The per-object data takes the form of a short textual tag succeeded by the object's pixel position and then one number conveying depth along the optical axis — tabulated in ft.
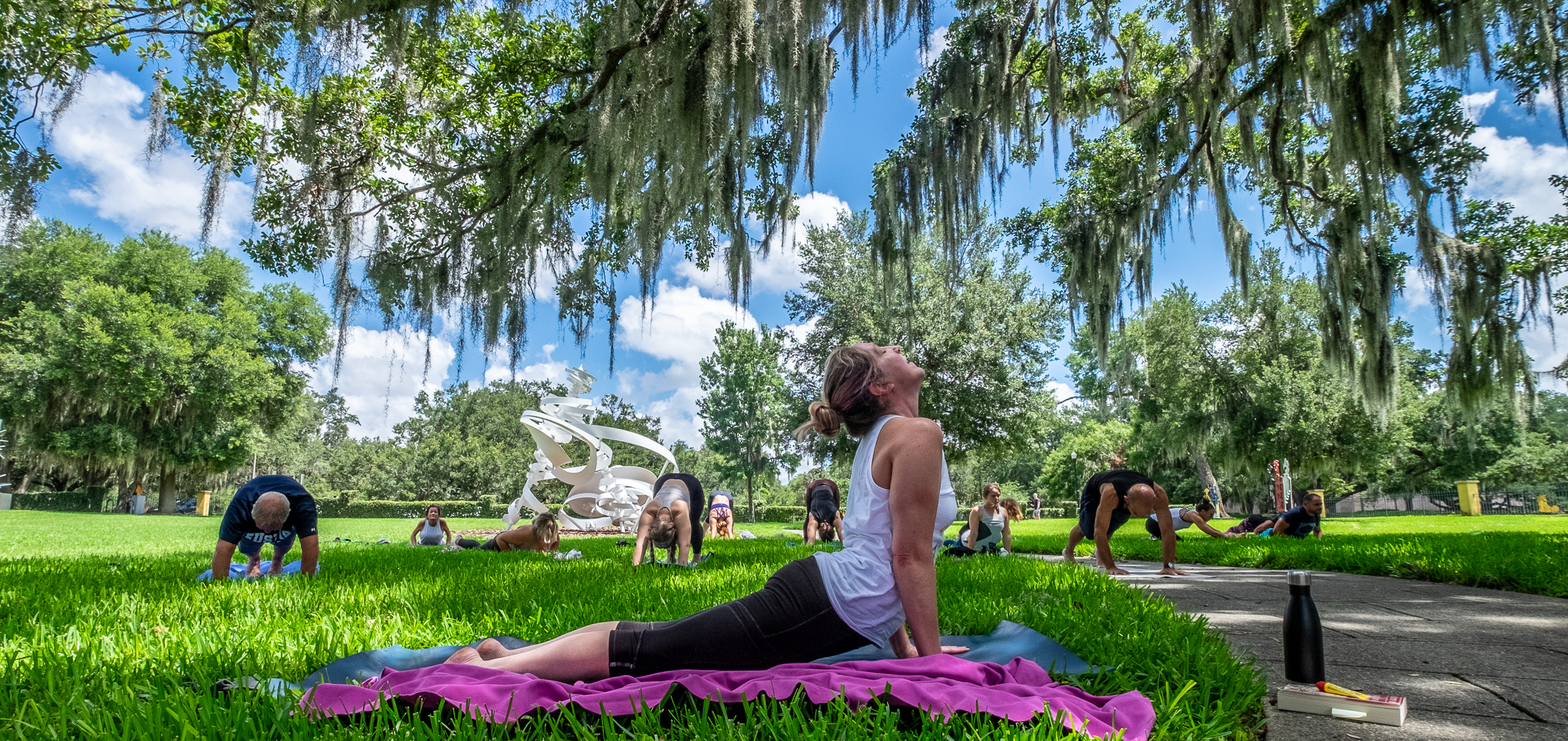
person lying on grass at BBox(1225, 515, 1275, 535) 42.96
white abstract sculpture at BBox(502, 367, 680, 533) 52.01
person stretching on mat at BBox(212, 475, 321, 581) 14.83
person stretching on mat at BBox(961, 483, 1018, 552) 27.68
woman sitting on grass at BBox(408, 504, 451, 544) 36.65
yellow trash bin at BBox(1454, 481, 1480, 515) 79.87
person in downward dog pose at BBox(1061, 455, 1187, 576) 19.31
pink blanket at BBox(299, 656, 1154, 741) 5.57
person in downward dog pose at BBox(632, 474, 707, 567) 19.98
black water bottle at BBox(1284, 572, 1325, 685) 7.51
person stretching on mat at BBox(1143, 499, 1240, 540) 29.55
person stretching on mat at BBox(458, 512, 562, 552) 28.43
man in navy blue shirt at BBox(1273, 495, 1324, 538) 34.45
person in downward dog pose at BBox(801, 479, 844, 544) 32.86
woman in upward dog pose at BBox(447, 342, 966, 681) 6.48
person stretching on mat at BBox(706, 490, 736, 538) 35.73
